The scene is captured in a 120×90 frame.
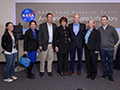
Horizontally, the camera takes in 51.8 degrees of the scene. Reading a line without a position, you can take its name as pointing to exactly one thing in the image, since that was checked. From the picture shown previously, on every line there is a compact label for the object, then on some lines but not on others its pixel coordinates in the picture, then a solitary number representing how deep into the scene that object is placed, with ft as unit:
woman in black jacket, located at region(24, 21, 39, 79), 9.41
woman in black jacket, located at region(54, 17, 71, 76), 9.60
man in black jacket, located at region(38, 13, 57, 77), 9.68
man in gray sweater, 9.08
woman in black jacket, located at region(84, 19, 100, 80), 9.18
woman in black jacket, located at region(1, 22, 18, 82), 8.52
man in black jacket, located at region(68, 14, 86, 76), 9.86
